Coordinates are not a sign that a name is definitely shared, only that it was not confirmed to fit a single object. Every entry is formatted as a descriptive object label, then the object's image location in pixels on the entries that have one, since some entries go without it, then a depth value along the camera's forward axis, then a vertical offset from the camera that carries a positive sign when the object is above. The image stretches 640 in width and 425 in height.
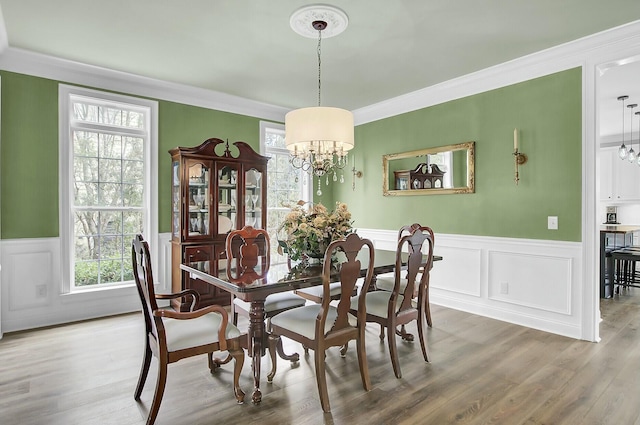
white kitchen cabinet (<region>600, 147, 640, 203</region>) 6.89 +0.61
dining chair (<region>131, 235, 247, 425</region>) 2.06 -0.74
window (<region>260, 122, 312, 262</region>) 5.54 +0.54
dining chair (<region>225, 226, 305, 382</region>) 2.57 -0.44
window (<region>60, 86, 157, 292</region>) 3.93 +0.31
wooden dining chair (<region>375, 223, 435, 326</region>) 3.66 -0.74
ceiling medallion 2.75 +1.47
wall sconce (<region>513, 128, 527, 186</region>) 3.81 +0.55
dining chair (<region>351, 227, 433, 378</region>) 2.63 -0.70
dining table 2.21 -0.45
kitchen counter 4.99 -0.54
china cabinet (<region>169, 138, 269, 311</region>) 4.26 +0.09
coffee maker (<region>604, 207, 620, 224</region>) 7.30 -0.09
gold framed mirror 4.34 +0.50
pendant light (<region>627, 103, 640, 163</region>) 5.21 +0.87
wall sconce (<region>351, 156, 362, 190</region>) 5.74 +0.56
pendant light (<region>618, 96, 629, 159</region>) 5.47 +0.86
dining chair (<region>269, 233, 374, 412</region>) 2.21 -0.72
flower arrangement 2.77 -0.14
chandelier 2.84 +0.72
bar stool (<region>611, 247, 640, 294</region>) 5.03 -0.83
